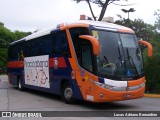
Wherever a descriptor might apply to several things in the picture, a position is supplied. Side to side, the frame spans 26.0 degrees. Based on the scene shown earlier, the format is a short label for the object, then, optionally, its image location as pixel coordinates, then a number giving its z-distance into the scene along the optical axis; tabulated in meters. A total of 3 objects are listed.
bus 12.54
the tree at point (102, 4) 33.58
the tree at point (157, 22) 29.52
